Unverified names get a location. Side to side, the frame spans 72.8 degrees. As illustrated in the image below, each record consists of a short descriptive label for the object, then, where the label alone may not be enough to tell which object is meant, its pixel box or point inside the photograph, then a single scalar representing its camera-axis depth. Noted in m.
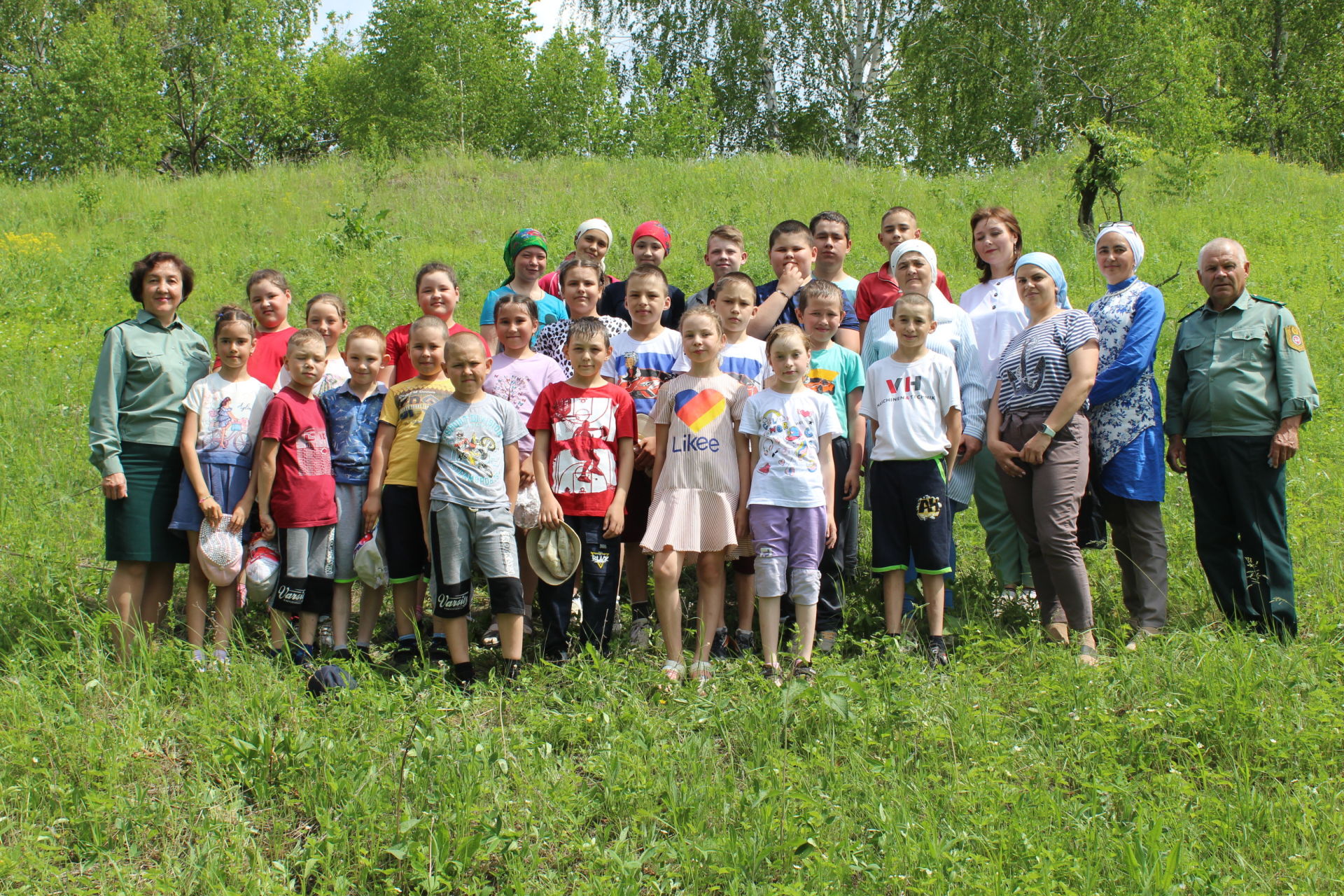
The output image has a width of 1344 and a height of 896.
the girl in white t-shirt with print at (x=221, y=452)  4.19
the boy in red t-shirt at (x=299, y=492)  4.33
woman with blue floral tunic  4.47
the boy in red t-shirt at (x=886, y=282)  5.27
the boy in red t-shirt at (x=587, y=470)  4.32
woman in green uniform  4.09
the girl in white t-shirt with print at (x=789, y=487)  4.12
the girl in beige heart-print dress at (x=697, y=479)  4.14
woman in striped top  4.28
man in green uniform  4.35
